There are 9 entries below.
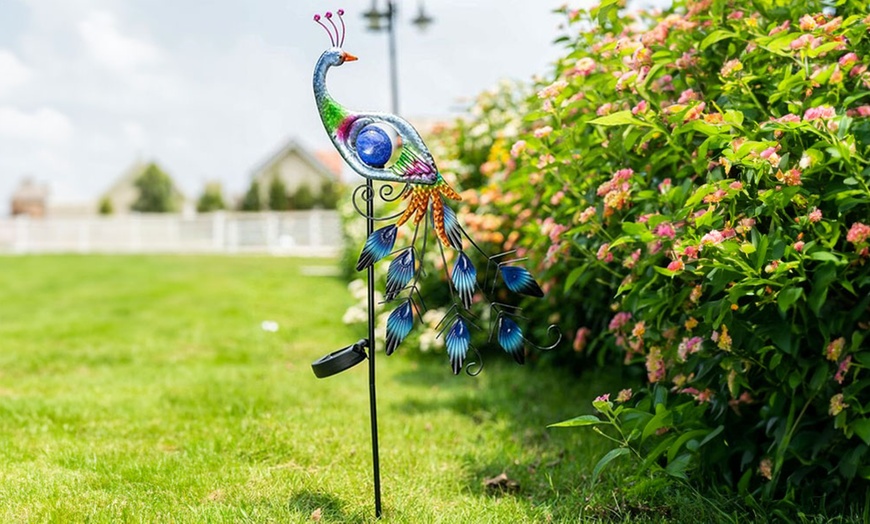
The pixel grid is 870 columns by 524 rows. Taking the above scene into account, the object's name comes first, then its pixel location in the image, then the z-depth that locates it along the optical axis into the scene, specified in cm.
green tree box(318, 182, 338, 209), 3231
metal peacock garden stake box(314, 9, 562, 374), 253
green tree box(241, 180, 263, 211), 3416
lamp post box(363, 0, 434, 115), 1230
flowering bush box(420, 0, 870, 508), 243
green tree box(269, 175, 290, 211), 3353
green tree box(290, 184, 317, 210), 3356
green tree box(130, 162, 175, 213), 3847
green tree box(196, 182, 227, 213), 3634
